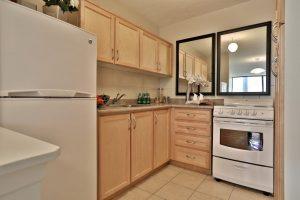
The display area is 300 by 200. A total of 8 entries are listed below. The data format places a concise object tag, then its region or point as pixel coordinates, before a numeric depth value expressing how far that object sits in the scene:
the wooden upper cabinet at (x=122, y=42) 1.75
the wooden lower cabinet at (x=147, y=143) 1.69
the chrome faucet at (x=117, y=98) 2.43
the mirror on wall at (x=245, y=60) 2.32
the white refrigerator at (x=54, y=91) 0.96
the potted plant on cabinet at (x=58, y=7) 1.32
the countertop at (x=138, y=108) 1.63
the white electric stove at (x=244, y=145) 1.92
